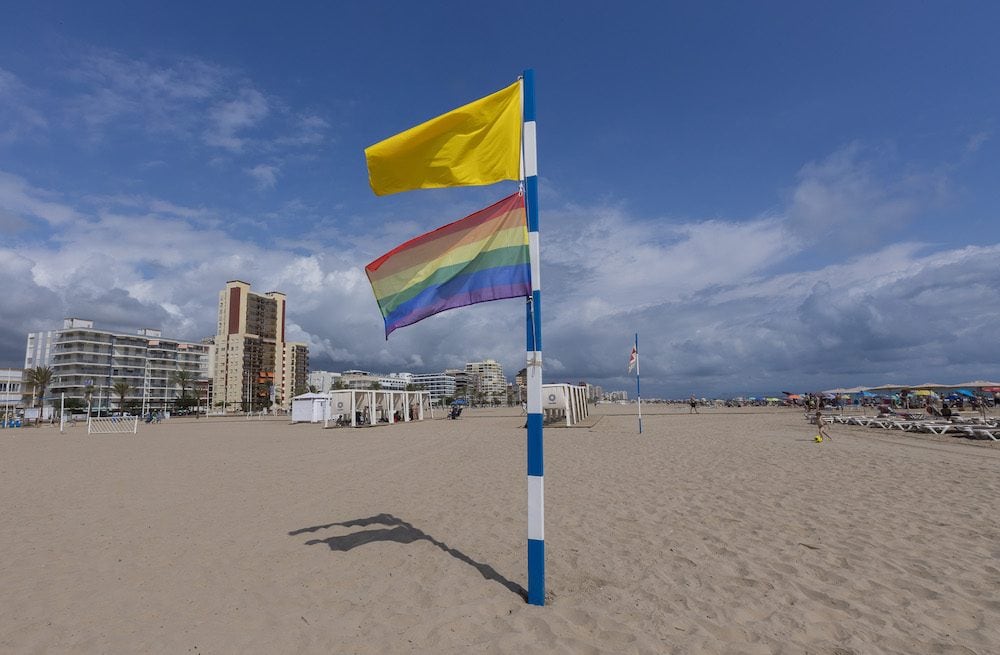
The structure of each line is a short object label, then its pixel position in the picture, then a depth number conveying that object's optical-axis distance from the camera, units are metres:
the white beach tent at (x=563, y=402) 29.70
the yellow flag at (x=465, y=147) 5.06
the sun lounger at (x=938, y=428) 22.65
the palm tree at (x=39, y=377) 80.88
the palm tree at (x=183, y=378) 104.54
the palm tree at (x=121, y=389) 90.38
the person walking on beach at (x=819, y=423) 18.53
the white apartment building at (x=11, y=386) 94.56
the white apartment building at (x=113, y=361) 108.75
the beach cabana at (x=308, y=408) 47.34
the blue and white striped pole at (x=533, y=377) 4.59
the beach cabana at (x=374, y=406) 35.59
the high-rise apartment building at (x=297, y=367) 148.88
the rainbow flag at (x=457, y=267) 4.98
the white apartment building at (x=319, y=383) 192.70
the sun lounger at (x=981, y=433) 19.94
